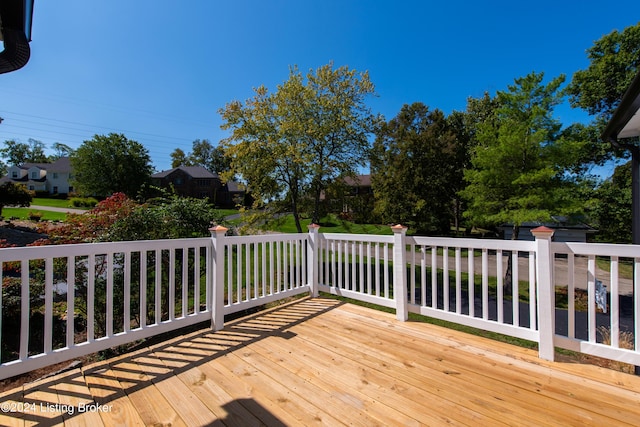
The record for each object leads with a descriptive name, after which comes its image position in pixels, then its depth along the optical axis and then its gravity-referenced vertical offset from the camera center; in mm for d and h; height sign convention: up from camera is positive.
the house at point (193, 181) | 37469 +4735
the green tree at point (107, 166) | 29828 +5410
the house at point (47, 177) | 38312 +5511
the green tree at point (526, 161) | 8352 +1641
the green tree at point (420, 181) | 14656 +1788
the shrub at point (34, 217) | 15997 +44
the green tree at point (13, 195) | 13766 +1135
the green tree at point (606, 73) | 12602 +6548
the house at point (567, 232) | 15273 -1015
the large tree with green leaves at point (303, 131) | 8305 +2487
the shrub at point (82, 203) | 26409 +1363
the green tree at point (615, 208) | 13102 +279
